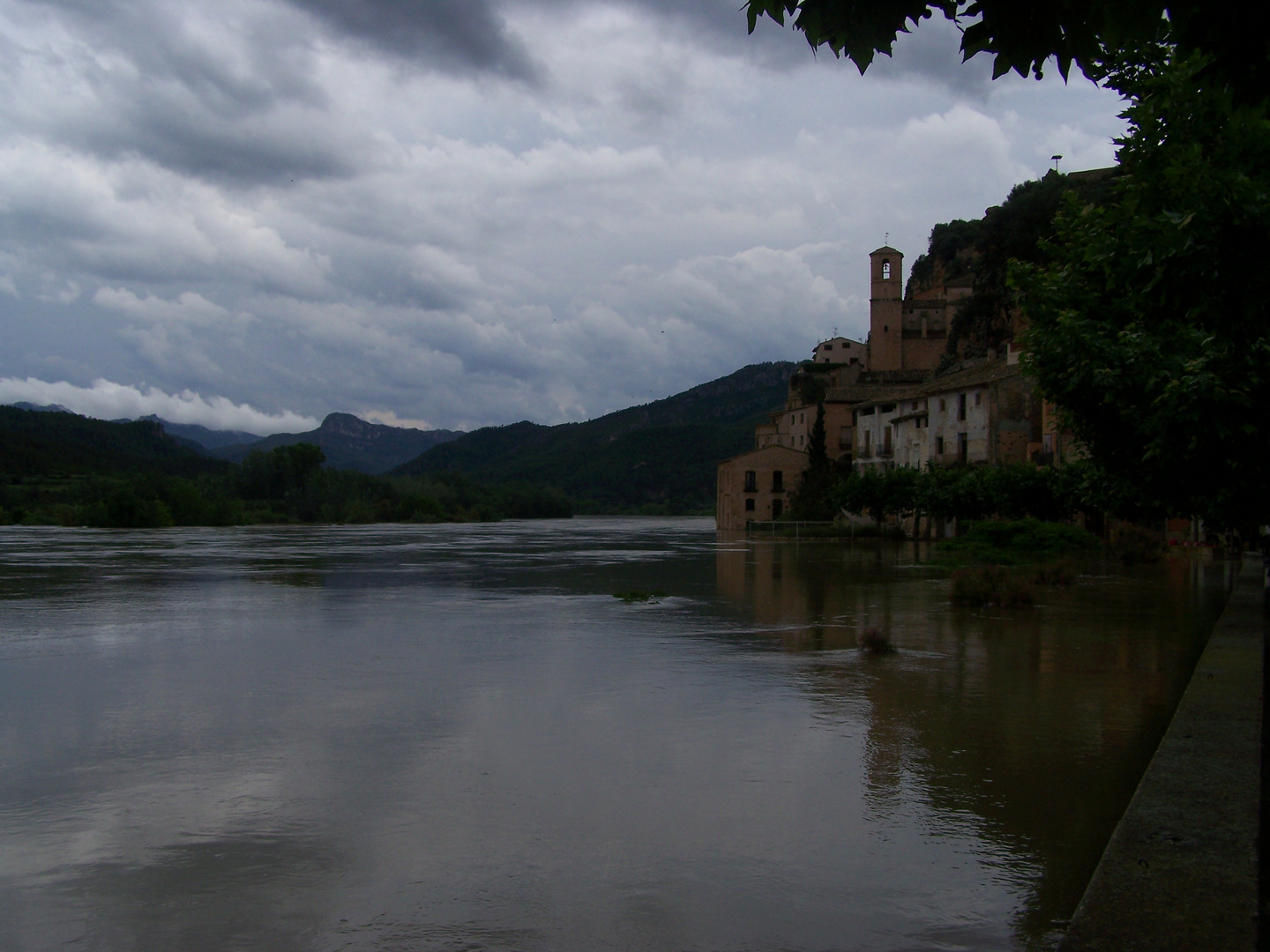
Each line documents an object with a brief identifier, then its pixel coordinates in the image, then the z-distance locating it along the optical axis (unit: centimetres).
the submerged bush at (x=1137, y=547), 2959
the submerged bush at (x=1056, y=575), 2208
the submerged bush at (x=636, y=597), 1973
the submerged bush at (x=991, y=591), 1786
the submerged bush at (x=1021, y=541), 2788
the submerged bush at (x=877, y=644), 1258
